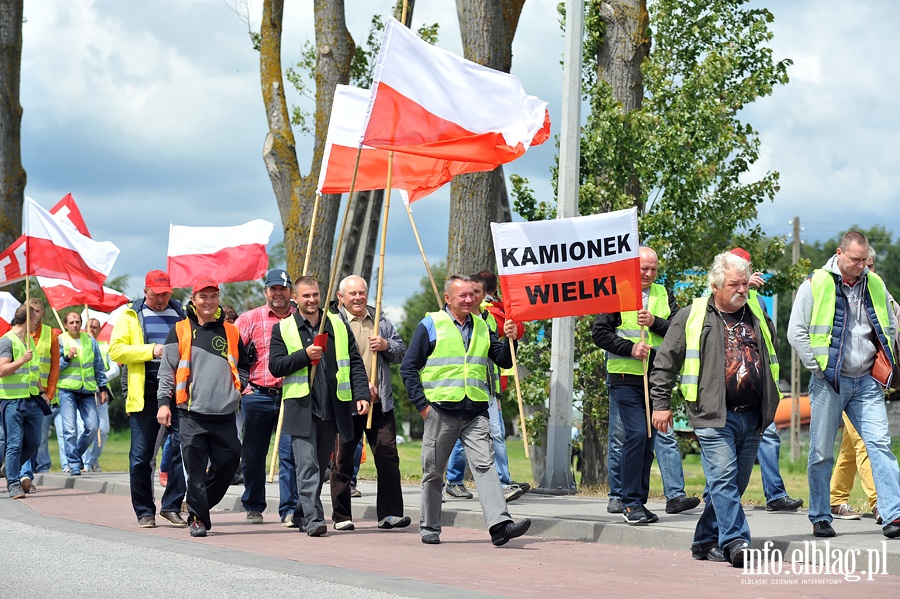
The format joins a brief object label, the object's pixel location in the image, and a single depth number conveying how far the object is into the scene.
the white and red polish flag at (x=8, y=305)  19.89
